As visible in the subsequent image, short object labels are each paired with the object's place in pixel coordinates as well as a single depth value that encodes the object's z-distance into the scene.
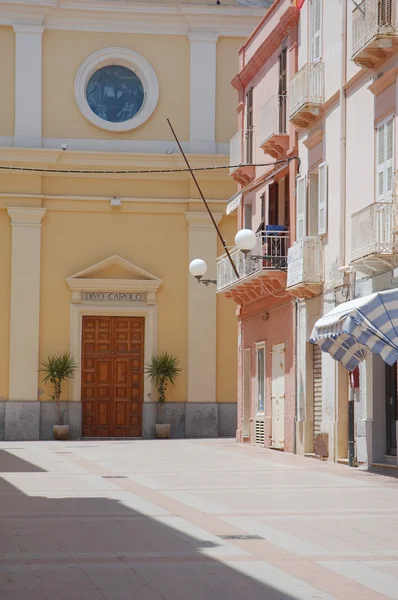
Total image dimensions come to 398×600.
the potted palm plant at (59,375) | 34.75
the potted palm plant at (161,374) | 35.47
